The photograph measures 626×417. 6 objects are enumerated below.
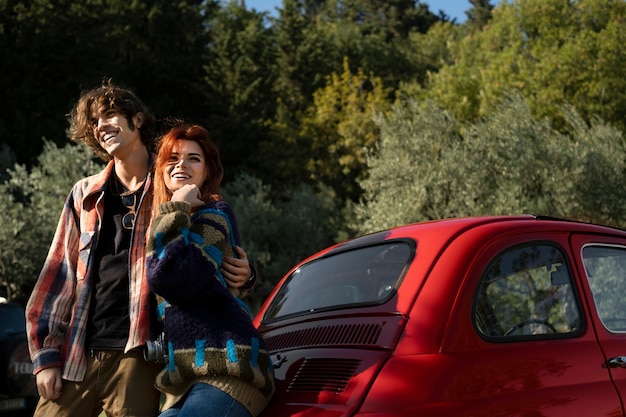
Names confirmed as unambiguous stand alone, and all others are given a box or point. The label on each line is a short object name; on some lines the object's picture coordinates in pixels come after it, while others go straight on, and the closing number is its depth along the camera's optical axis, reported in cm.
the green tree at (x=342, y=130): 4650
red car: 319
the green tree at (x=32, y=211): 3084
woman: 293
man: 327
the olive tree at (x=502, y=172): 2994
